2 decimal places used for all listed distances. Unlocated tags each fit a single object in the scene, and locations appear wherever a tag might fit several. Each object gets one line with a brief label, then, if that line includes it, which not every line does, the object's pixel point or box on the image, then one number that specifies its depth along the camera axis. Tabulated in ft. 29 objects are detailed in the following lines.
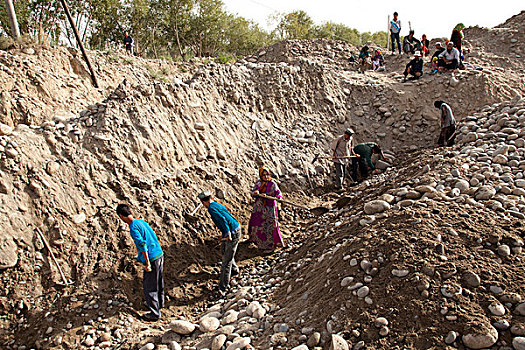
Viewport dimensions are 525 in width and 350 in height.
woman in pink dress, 18.79
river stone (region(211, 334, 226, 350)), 11.87
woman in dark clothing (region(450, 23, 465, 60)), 39.25
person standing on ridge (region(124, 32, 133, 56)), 44.50
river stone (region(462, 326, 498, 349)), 9.07
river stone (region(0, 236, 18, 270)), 14.47
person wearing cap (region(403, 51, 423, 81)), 35.37
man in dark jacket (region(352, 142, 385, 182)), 26.48
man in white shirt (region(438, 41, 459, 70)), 33.75
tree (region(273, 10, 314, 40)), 82.74
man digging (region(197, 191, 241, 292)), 15.72
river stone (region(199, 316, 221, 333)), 13.06
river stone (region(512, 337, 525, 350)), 8.81
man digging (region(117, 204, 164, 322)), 14.20
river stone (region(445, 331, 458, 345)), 9.30
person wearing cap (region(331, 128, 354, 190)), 25.09
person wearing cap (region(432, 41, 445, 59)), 36.24
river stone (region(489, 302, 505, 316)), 9.72
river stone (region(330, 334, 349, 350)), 9.80
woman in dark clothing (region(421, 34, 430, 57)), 47.65
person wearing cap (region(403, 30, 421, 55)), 47.42
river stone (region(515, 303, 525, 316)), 9.59
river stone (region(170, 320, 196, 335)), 13.03
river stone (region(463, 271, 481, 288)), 10.57
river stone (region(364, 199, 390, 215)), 16.00
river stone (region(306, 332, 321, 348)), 10.58
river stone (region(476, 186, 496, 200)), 14.87
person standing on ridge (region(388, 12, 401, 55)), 43.34
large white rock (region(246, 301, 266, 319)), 13.20
